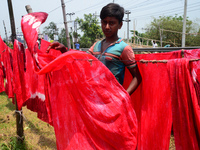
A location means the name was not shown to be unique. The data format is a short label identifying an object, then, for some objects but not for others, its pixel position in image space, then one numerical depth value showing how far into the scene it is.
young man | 1.33
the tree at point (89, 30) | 38.00
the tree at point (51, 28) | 42.89
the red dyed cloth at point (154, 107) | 1.28
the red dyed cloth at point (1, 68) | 3.16
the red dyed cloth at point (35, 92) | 2.31
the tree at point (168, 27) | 30.13
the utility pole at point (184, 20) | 16.72
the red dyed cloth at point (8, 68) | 3.06
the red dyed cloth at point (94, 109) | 1.18
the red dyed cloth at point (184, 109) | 0.99
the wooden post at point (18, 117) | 2.82
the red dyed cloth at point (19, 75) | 2.32
